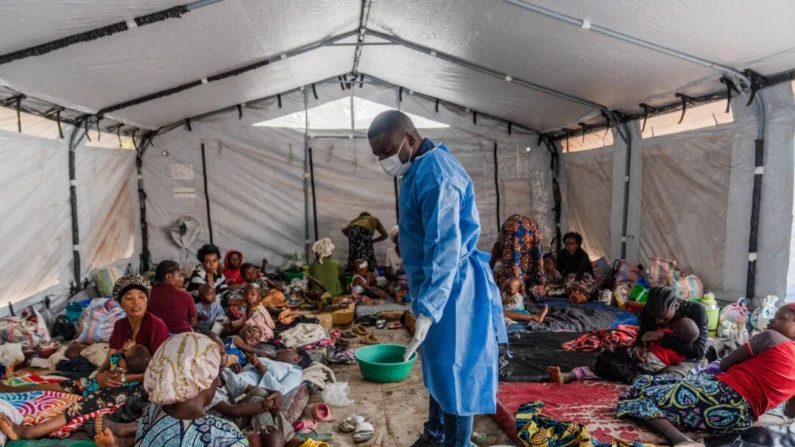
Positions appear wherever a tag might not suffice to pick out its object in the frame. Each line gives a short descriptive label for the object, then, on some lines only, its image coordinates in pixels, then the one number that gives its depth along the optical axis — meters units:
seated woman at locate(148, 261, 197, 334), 3.66
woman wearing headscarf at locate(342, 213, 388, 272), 6.75
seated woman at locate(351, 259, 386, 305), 5.91
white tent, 3.54
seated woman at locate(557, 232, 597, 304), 6.07
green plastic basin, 3.61
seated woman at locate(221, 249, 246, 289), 6.17
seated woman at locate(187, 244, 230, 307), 5.05
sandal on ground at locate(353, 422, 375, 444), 2.86
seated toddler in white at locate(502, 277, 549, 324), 4.99
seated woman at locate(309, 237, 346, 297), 6.15
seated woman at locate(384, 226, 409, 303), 6.20
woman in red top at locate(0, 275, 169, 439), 2.91
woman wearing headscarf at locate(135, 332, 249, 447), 1.66
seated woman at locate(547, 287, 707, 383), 3.15
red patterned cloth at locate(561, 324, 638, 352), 4.15
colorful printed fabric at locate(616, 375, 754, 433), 2.67
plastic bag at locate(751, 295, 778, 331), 3.93
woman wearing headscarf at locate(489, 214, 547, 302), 5.50
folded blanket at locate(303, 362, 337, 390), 3.48
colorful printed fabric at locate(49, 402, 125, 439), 2.74
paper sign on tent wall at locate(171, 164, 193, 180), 7.22
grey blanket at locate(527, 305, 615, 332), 4.87
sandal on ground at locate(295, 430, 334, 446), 2.87
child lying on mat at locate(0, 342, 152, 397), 2.96
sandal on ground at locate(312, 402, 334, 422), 3.10
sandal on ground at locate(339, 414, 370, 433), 2.97
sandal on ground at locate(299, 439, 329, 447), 2.50
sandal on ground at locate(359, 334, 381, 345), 4.77
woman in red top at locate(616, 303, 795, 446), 2.60
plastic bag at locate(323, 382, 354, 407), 3.32
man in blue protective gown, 2.09
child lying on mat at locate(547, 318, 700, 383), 3.12
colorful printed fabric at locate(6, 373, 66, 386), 3.17
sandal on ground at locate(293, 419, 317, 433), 2.94
